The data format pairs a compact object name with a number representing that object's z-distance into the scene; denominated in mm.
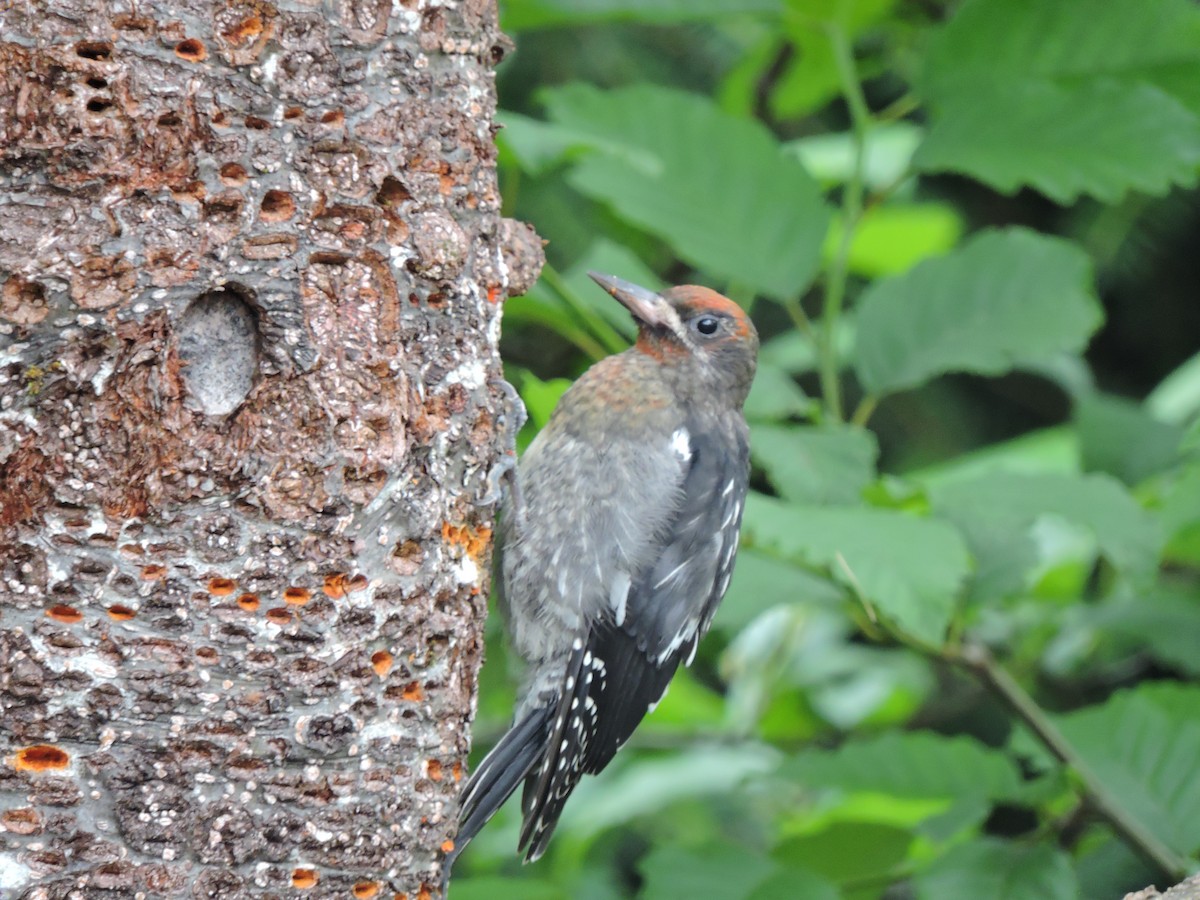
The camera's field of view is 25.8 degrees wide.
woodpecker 5457
